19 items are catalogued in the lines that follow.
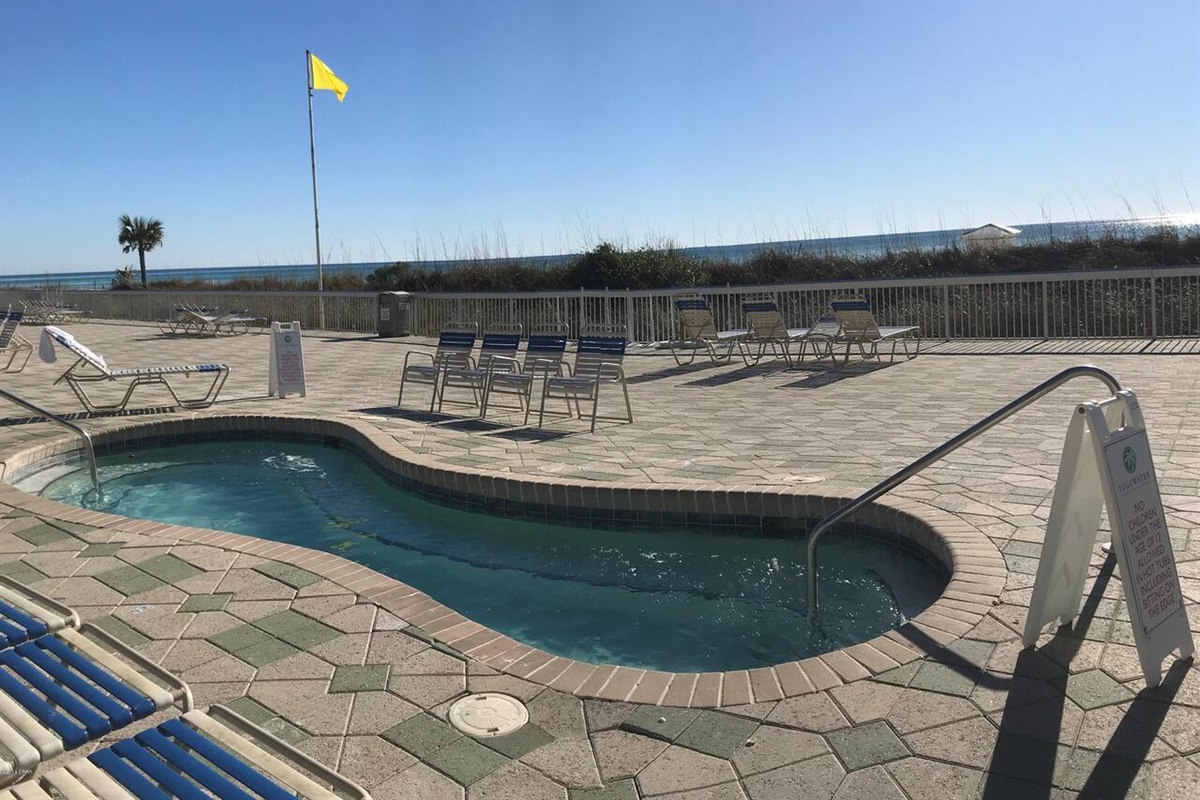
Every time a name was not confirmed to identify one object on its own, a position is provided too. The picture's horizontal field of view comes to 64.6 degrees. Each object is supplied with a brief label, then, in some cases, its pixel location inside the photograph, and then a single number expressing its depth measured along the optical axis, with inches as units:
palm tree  1664.6
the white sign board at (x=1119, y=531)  113.0
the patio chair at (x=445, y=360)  358.9
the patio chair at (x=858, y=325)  441.4
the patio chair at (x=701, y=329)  492.4
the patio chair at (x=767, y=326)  466.0
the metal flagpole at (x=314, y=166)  855.1
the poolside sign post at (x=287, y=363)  390.6
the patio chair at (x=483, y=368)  344.8
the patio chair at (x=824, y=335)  456.1
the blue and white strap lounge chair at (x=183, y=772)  76.7
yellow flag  864.9
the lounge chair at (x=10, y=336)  550.0
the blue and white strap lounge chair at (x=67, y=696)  83.2
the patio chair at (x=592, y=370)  312.7
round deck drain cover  112.5
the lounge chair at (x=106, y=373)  349.7
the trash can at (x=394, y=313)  705.6
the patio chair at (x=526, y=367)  332.8
